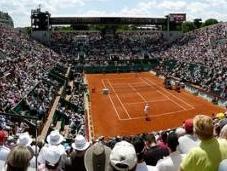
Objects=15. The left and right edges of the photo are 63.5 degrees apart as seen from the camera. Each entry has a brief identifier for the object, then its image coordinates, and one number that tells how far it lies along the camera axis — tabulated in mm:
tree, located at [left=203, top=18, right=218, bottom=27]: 68800
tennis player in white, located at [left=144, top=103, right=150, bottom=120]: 17175
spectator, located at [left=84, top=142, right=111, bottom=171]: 2626
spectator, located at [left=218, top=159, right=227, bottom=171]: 2322
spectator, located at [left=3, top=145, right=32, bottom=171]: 2336
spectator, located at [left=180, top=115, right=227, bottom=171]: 2539
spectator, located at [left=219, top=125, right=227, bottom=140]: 3000
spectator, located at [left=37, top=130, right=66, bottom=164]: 3475
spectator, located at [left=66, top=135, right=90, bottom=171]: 3260
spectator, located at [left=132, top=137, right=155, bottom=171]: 2731
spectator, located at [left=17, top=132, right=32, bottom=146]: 3481
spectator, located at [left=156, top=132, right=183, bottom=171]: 2927
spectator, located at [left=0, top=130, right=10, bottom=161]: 3244
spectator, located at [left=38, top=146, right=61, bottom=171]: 2826
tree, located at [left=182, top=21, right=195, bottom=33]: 60430
